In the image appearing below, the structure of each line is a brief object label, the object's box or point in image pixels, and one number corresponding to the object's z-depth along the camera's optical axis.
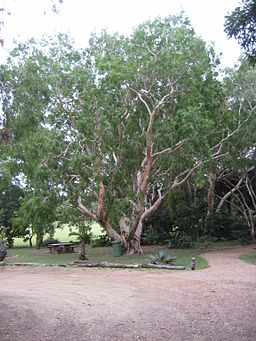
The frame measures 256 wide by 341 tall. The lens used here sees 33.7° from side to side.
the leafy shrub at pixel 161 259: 15.97
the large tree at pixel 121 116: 18.06
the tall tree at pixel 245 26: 5.96
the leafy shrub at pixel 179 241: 24.94
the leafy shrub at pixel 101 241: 29.44
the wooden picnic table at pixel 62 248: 24.72
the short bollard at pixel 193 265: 14.67
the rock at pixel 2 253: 19.24
